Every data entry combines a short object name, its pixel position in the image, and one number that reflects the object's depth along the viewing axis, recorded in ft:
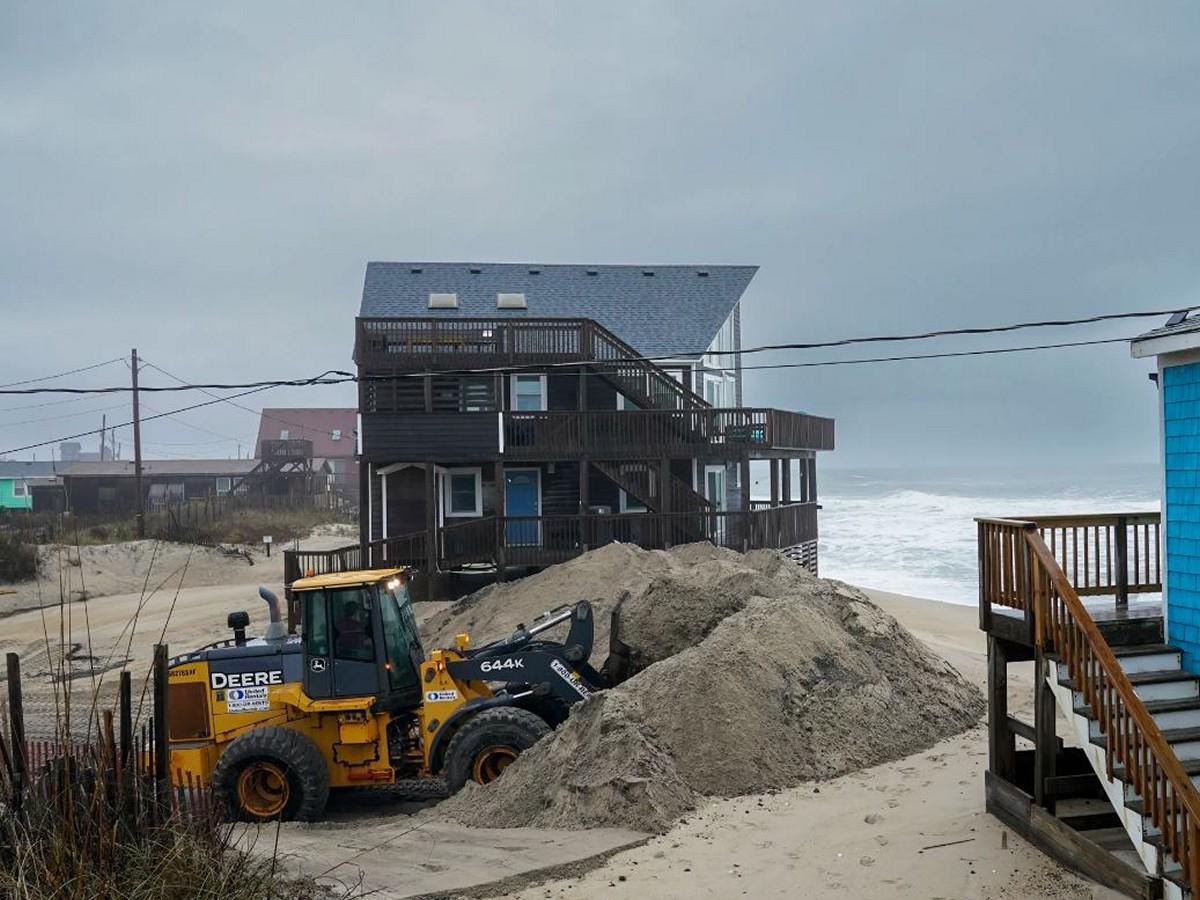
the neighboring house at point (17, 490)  257.55
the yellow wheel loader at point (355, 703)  36.47
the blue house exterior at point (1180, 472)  30.71
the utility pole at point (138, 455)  136.30
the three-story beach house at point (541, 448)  85.66
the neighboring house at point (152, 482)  201.98
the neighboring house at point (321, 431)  282.15
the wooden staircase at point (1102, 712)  24.38
